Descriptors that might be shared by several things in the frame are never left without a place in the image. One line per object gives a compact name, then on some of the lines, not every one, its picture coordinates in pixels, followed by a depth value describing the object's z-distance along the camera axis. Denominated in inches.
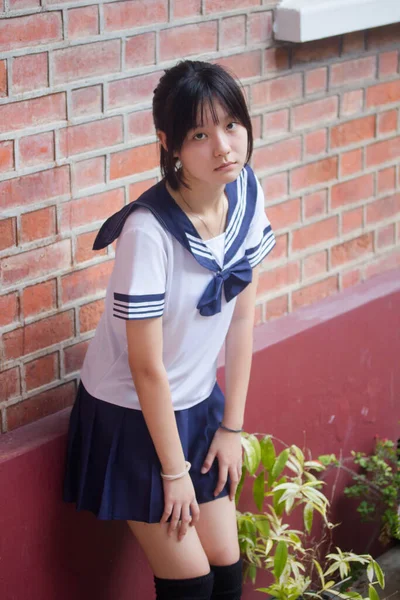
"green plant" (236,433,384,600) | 147.3
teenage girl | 119.9
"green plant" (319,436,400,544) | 183.2
